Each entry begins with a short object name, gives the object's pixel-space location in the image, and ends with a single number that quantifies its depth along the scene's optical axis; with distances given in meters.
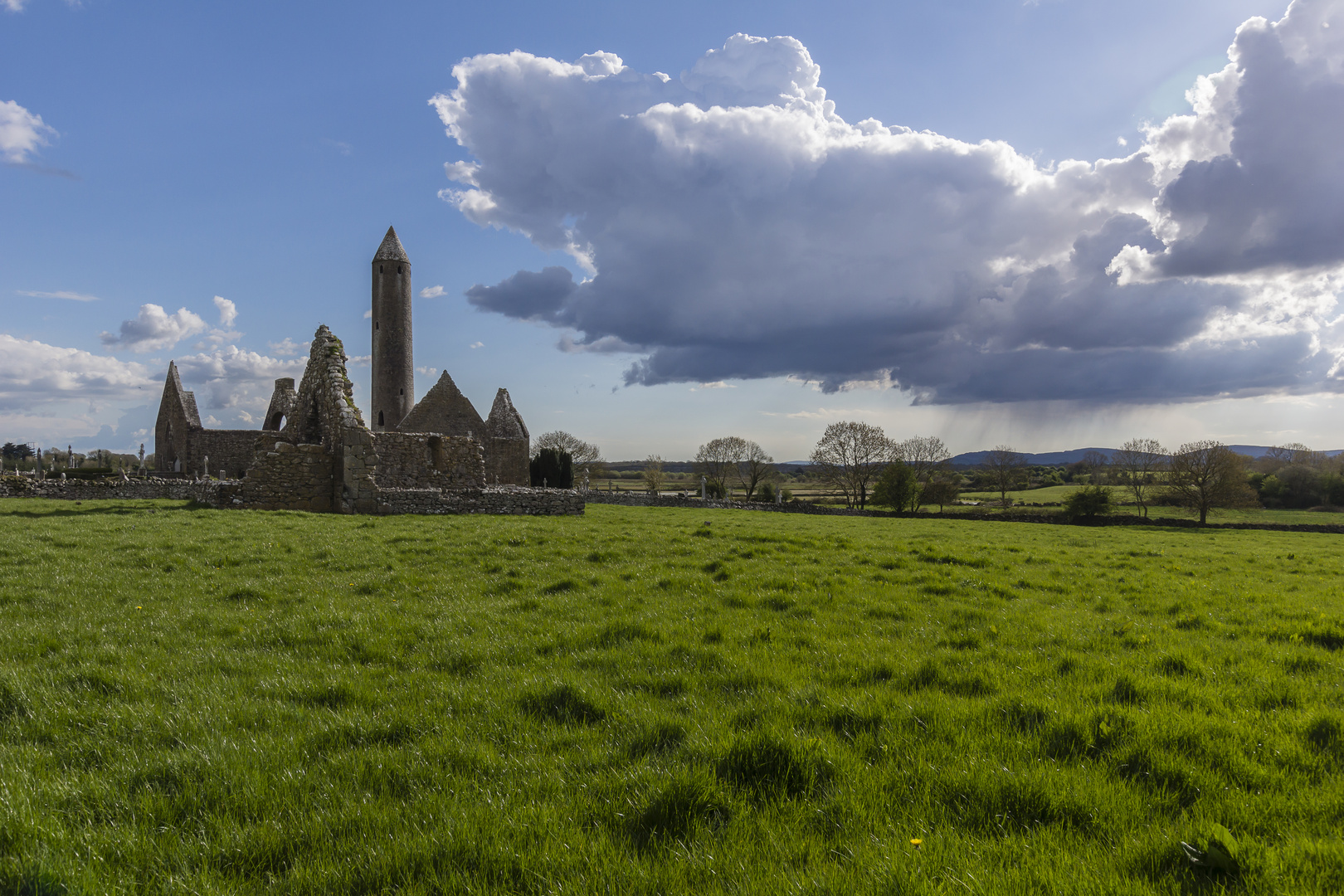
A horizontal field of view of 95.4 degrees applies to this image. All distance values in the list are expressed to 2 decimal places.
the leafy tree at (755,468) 90.02
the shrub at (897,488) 60.09
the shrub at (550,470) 62.22
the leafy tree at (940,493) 66.56
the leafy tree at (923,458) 75.45
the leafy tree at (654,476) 93.49
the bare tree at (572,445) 98.88
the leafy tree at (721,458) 91.56
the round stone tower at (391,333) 53.69
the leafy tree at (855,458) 70.62
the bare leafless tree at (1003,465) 81.31
